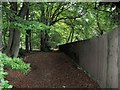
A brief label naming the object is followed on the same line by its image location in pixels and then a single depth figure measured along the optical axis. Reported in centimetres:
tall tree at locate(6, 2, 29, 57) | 429
